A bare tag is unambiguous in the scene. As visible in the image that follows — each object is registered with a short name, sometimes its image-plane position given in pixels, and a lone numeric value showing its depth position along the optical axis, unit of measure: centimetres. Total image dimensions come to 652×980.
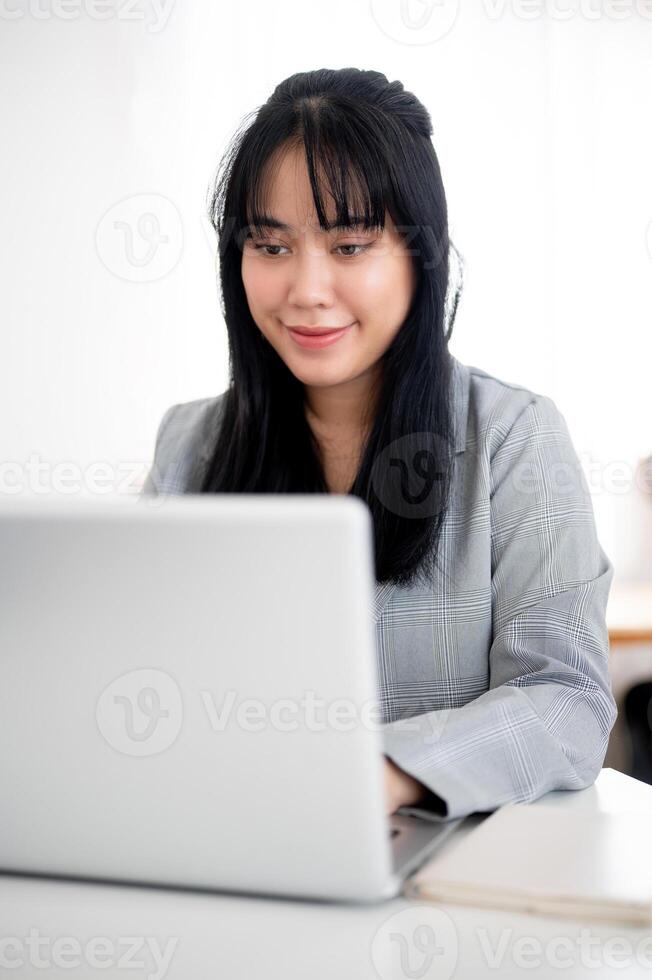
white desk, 60
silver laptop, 60
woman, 116
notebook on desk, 65
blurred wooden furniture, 224
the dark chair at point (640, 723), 257
